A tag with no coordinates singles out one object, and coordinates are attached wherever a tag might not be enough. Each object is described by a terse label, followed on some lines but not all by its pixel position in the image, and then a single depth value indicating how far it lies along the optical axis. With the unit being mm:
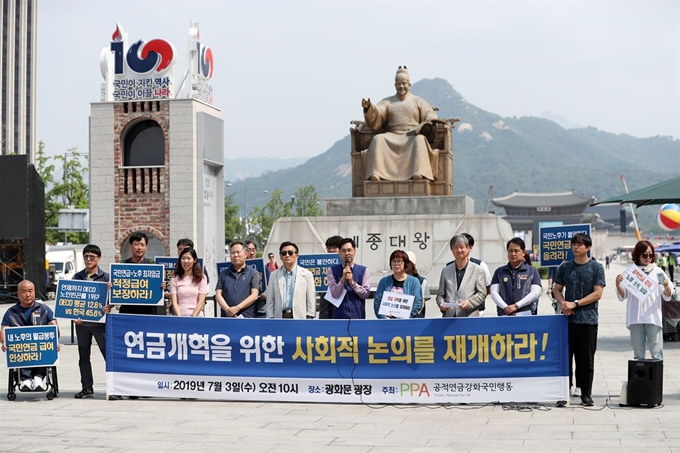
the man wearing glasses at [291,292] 9336
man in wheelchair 9430
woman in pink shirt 9461
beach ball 33531
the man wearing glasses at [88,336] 9469
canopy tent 12914
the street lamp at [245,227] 69000
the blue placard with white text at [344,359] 8625
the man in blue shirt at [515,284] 8852
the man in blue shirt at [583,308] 8633
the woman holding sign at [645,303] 8727
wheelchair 9398
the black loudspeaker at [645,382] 8359
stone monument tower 29266
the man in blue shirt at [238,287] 9477
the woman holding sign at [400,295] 8852
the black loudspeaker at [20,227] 29750
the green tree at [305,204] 67312
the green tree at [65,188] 48219
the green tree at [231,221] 59688
